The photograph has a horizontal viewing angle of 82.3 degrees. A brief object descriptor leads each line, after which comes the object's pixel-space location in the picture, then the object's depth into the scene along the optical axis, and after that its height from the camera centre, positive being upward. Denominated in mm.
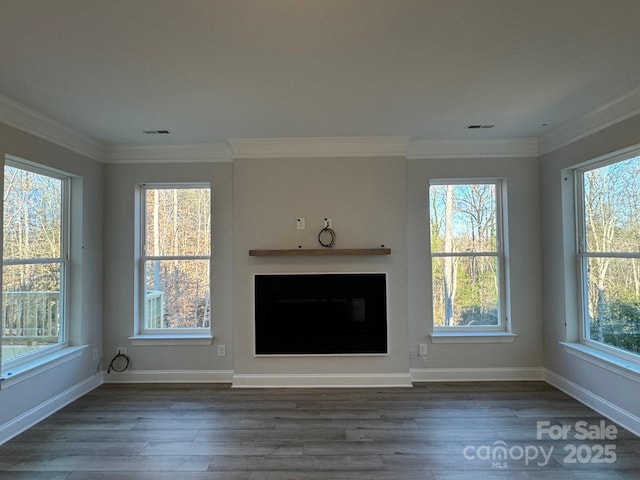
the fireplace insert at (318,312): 3715 -613
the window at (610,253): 2865 -37
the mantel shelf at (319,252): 3625 +5
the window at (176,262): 3947 -87
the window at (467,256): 3912 -57
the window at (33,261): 2852 -44
